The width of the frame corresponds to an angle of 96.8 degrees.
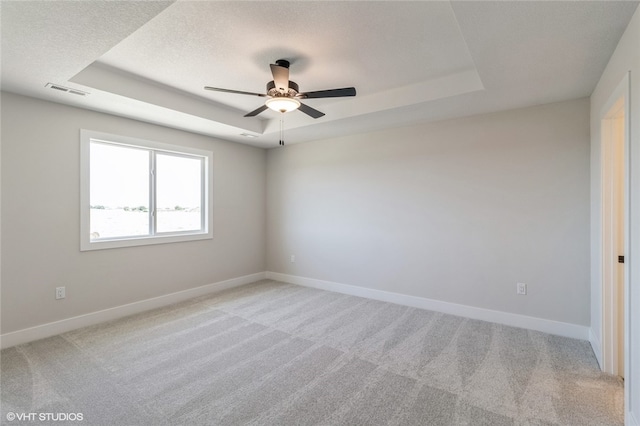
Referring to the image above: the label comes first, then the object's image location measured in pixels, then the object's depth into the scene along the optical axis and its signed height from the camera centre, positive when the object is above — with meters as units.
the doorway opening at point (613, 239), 2.29 -0.19
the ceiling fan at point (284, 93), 2.36 +1.05
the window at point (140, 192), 3.45 +0.31
